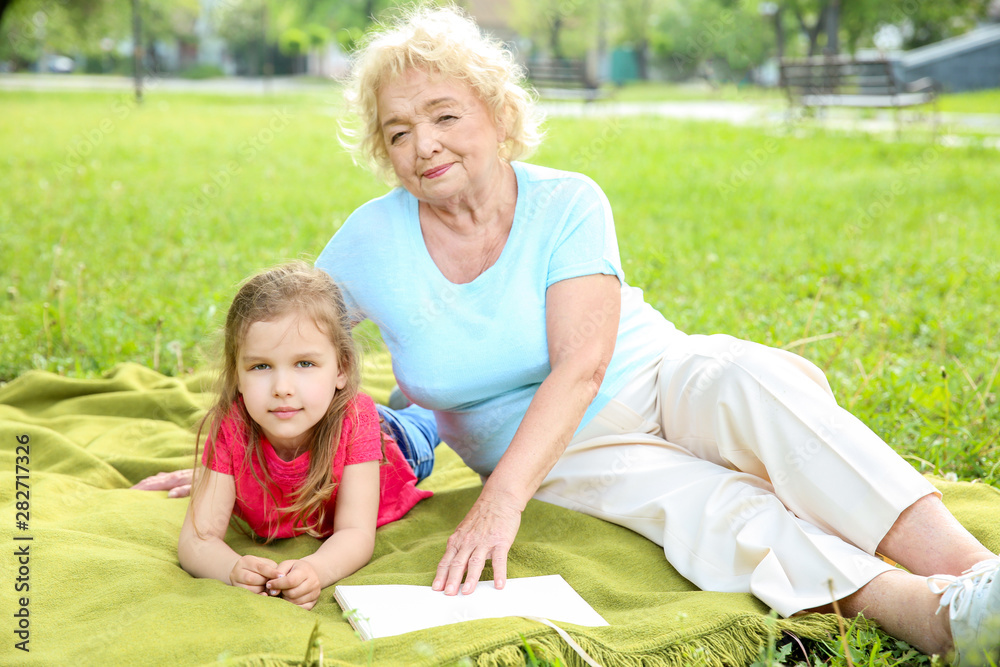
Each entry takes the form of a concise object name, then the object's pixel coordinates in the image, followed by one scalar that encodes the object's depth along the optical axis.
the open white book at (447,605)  2.03
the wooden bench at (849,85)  12.14
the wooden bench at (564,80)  16.84
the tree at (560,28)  36.56
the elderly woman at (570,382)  2.15
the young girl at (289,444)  2.31
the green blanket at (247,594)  1.90
